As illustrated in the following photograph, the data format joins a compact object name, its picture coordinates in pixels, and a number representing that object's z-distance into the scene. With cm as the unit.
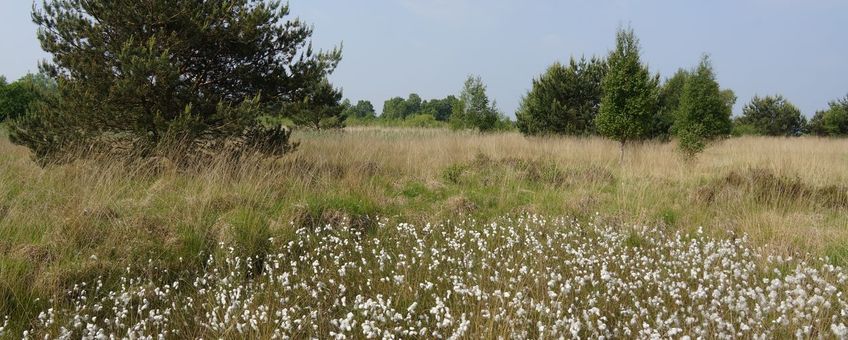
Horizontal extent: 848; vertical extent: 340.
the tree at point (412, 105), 11388
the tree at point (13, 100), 2383
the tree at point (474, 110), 2619
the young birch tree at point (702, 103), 1881
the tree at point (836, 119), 3219
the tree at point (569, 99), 2064
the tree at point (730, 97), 3088
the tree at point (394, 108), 10744
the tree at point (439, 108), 10539
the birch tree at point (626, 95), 1392
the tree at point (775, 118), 3688
